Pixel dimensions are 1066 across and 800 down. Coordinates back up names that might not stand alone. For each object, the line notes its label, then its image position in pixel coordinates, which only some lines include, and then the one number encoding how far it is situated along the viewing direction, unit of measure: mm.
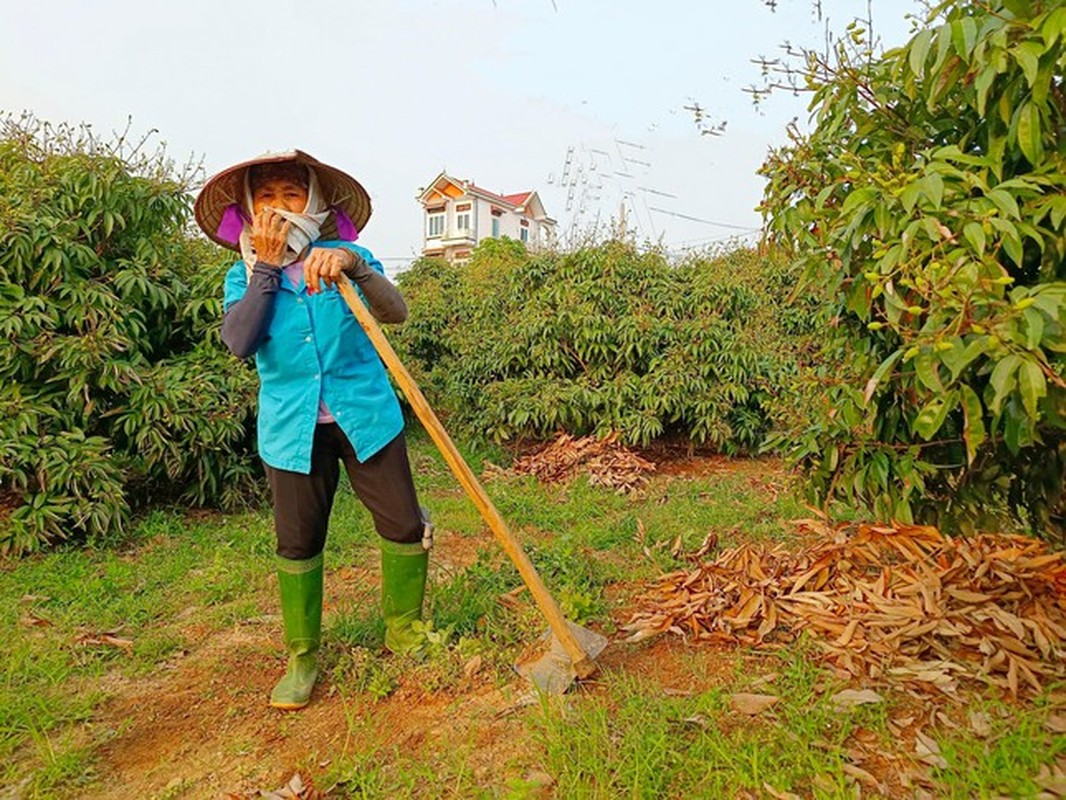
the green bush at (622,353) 6902
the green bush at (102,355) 4328
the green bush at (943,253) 1456
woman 2525
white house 32531
